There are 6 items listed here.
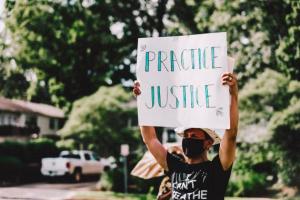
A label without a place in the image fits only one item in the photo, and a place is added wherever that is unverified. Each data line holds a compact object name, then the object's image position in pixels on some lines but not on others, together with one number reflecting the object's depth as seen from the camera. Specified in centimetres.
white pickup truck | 3142
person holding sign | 392
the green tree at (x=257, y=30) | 2206
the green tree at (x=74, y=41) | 2761
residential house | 4734
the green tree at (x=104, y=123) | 2441
